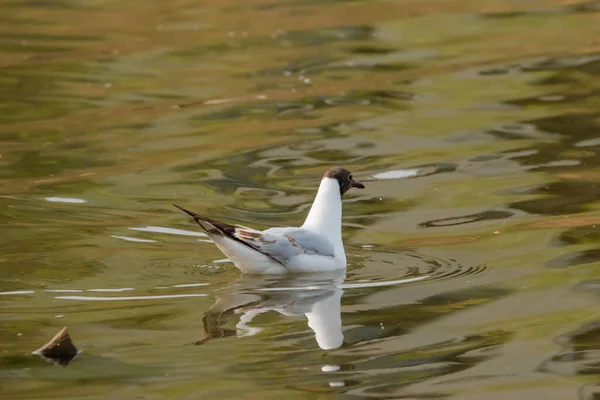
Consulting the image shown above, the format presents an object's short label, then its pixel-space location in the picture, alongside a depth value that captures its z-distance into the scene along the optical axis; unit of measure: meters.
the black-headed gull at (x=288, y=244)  17.89
